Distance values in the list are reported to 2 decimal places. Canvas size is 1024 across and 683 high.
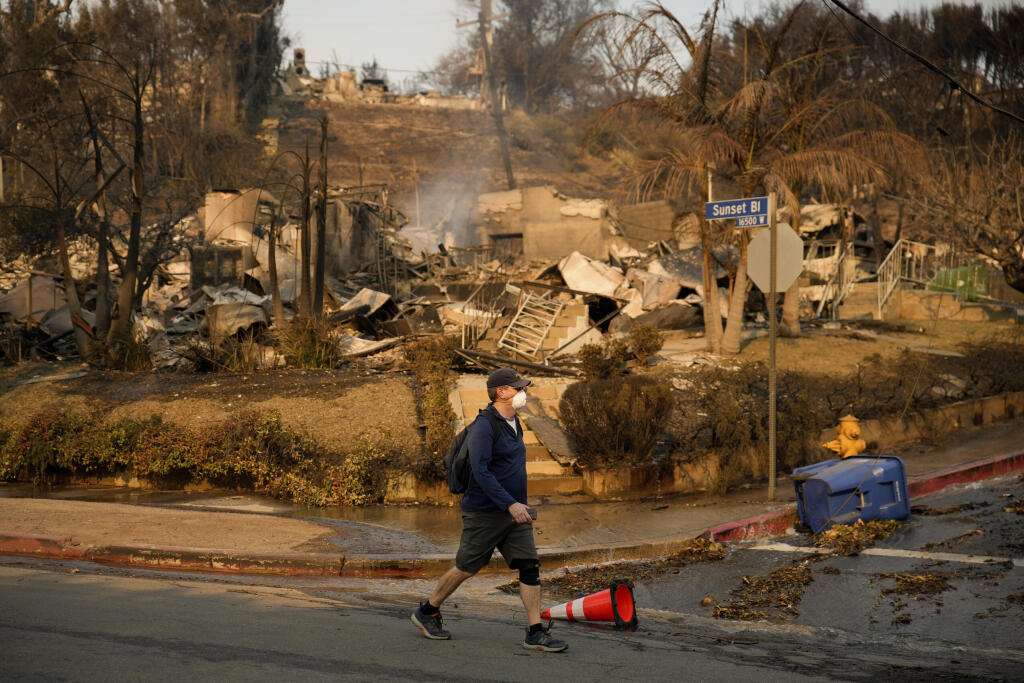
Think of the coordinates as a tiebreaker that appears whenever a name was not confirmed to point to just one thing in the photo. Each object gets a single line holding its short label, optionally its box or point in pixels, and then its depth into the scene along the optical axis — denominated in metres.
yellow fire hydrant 10.14
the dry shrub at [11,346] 19.23
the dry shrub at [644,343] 16.33
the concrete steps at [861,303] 26.41
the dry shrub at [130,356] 16.47
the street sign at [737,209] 11.24
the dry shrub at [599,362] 14.77
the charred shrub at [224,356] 16.20
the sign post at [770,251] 11.14
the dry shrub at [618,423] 12.28
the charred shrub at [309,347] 16.73
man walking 5.74
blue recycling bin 8.97
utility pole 67.88
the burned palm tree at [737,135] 17.00
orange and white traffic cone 6.23
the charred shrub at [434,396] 12.13
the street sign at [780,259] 11.32
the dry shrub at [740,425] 13.05
